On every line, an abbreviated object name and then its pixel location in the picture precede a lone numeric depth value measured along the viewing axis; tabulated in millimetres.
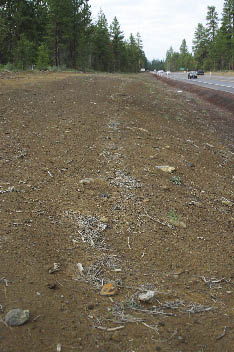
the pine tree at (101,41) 59891
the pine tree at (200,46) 93375
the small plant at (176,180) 5559
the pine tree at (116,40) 71125
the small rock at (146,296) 2936
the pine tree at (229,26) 69525
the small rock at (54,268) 3091
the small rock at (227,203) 5246
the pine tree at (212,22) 79938
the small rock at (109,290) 2979
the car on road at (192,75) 46344
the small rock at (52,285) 2869
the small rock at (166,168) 5928
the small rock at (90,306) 2767
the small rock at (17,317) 2404
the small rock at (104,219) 4107
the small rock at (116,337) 2502
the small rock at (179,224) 4301
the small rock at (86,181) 4939
